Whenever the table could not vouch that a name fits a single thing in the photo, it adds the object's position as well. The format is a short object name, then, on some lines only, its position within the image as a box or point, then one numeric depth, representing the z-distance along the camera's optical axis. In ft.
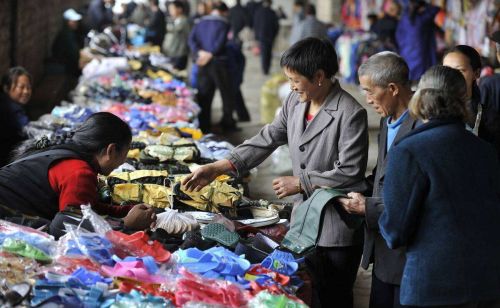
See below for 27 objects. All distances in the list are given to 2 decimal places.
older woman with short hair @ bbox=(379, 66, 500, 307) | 19.56
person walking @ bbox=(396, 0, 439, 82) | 81.73
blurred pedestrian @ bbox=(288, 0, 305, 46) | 117.77
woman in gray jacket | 24.86
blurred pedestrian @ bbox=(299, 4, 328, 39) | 90.78
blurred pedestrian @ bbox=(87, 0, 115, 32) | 98.53
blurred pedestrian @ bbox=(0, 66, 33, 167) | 43.41
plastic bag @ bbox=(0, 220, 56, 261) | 21.81
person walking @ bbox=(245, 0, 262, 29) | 147.30
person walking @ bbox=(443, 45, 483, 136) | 30.04
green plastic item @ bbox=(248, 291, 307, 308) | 20.29
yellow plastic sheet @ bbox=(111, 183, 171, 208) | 30.06
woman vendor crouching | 23.86
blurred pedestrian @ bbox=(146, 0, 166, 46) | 99.17
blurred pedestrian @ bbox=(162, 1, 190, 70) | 85.05
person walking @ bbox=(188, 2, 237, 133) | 72.24
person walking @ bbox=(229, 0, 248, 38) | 128.83
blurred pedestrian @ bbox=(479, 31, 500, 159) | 28.99
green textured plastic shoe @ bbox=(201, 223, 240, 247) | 24.77
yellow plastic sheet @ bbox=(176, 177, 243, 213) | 29.79
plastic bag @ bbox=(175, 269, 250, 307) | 20.46
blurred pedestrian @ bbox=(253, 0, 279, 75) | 126.14
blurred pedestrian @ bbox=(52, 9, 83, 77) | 77.28
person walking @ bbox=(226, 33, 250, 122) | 75.19
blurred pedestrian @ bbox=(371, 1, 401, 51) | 88.62
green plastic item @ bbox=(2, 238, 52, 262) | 21.75
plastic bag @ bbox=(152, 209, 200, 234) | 26.29
